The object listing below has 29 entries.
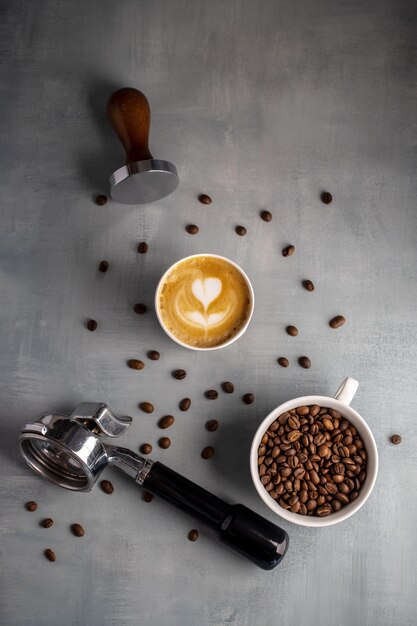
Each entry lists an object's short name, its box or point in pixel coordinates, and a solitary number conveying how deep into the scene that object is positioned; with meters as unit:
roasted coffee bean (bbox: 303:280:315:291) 1.31
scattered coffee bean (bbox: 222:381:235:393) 1.29
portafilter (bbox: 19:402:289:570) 1.17
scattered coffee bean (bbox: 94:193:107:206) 1.33
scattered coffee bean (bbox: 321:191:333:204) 1.33
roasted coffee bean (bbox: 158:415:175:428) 1.28
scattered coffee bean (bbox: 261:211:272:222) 1.33
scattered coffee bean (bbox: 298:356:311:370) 1.29
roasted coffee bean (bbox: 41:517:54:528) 1.26
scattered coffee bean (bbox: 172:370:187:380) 1.29
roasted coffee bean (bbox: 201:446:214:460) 1.27
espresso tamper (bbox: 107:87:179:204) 1.25
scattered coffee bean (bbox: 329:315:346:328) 1.30
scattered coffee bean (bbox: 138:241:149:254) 1.32
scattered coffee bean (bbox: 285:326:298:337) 1.30
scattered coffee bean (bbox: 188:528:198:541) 1.25
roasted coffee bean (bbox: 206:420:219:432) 1.28
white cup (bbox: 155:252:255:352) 1.23
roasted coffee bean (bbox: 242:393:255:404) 1.28
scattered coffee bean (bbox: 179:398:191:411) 1.29
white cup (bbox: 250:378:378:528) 1.18
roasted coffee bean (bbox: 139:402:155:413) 1.28
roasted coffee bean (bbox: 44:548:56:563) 1.26
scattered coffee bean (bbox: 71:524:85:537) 1.26
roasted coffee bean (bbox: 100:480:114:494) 1.26
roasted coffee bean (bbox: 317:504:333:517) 1.19
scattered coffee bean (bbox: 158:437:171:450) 1.28
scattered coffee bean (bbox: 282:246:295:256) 1.32
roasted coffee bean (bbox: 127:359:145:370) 1.29
